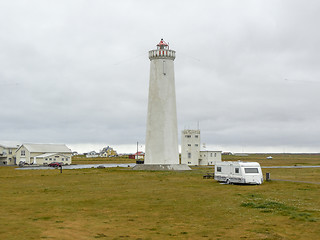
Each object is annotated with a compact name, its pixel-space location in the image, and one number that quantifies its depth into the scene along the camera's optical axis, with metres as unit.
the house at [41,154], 91.31
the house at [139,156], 167.40
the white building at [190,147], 85.44
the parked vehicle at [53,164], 82.59
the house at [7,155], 96.38
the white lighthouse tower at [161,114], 57.50
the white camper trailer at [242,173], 36.47
